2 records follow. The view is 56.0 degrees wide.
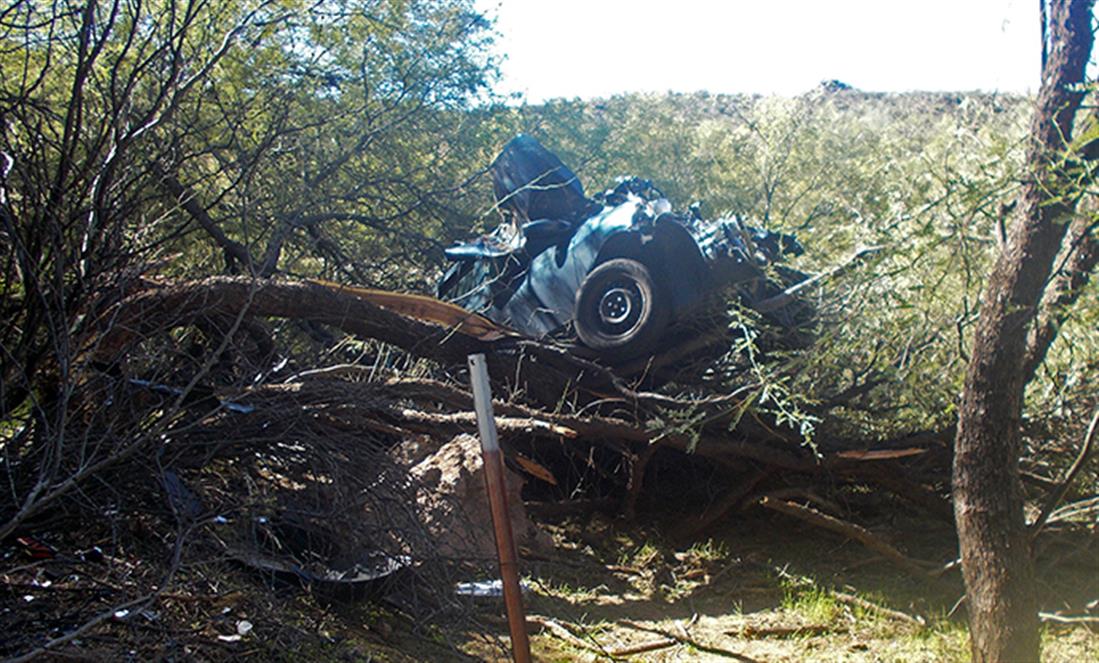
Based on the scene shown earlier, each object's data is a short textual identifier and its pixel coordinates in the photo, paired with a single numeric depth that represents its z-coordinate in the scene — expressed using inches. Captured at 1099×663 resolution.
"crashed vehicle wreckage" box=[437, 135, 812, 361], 305.4
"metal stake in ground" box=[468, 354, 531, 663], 154.6
